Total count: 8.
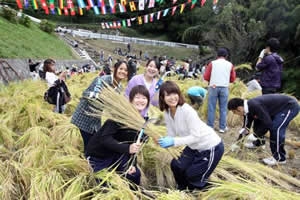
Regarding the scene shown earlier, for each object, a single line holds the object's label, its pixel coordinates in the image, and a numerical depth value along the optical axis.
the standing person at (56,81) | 4.41
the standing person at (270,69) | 4.09
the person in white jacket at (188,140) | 2.34
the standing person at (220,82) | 4.42
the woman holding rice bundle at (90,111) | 2.70
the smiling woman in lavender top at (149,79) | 3.32
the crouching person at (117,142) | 2.29
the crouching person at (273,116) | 3.13
